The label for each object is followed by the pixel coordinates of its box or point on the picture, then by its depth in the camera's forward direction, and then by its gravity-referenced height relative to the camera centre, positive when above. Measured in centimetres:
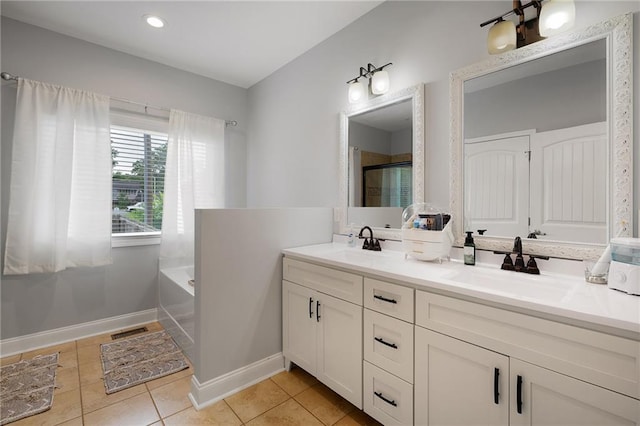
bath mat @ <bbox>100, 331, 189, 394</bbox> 192 -112
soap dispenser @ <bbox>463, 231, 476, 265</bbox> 153 -19
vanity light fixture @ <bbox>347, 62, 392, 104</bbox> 199 +96
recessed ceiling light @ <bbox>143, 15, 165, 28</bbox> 222 +153
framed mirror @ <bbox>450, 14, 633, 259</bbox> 120 +36
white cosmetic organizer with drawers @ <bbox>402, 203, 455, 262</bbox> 157 -12
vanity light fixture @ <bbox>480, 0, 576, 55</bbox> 129 +92
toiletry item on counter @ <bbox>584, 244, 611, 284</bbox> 114 -21
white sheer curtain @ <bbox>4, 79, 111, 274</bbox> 221 +25
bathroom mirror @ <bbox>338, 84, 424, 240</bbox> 187 +40
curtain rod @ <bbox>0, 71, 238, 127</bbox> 214 +105
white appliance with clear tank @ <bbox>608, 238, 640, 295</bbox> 100 -18
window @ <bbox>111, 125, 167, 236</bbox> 275 +34
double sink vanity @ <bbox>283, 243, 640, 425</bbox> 85 -49
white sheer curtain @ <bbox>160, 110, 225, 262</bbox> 285 +39
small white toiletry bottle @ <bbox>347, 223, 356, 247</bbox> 220 -20
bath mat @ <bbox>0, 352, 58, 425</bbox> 162 -113
